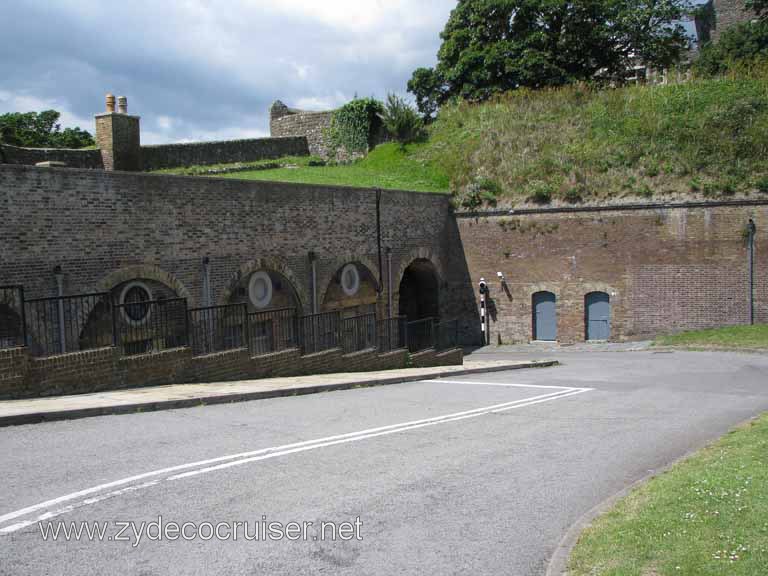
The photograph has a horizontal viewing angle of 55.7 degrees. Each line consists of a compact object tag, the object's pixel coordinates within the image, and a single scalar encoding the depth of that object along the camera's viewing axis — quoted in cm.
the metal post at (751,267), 2523
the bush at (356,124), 3812
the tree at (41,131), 4946
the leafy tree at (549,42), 4009
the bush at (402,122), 3631
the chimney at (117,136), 2619
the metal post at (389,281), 2511
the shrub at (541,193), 2858
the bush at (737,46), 4316
